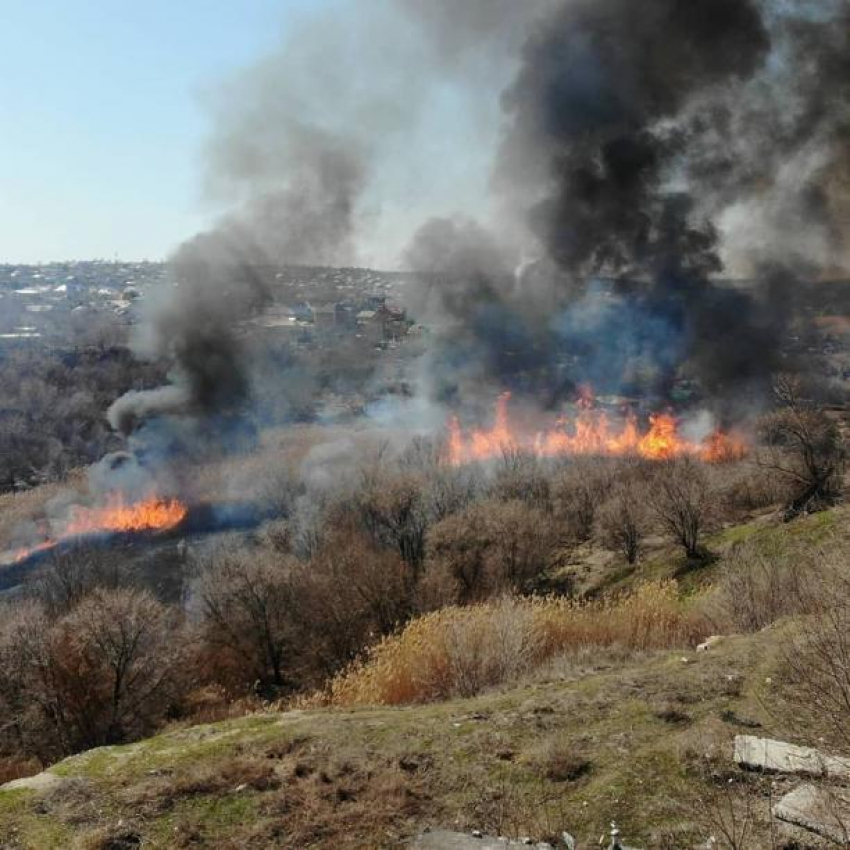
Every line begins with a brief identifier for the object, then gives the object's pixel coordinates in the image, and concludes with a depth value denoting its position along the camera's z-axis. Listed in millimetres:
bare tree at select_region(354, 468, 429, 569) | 33562
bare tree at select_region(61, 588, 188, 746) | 19328
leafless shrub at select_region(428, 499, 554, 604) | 29797
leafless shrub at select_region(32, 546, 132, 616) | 30344
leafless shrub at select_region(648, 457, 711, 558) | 25969
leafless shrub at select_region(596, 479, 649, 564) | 30094
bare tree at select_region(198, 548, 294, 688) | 24906
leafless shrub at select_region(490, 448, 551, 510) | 38125
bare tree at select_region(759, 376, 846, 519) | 27297
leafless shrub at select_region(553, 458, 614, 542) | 36594
